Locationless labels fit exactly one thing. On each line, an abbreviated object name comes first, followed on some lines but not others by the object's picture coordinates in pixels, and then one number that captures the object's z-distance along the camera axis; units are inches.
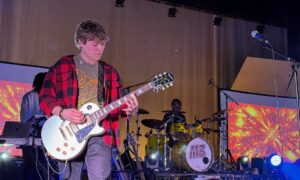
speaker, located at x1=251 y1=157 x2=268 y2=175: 291.3
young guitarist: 114.3
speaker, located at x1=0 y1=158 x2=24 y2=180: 165.2
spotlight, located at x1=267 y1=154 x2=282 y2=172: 289.1
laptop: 142.0
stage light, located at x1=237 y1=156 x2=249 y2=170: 305.6
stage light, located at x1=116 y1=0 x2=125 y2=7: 341.4
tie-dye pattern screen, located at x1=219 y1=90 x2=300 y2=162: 355.6
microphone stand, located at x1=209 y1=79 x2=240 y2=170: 321.5
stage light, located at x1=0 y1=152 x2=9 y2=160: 167.8
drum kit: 269.9
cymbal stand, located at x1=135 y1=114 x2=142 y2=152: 301.3
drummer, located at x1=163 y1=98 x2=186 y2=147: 275.9
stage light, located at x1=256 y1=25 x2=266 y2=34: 406.3
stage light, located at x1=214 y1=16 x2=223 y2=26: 382.6
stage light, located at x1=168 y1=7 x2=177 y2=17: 363.6
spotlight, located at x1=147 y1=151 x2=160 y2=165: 279.6
